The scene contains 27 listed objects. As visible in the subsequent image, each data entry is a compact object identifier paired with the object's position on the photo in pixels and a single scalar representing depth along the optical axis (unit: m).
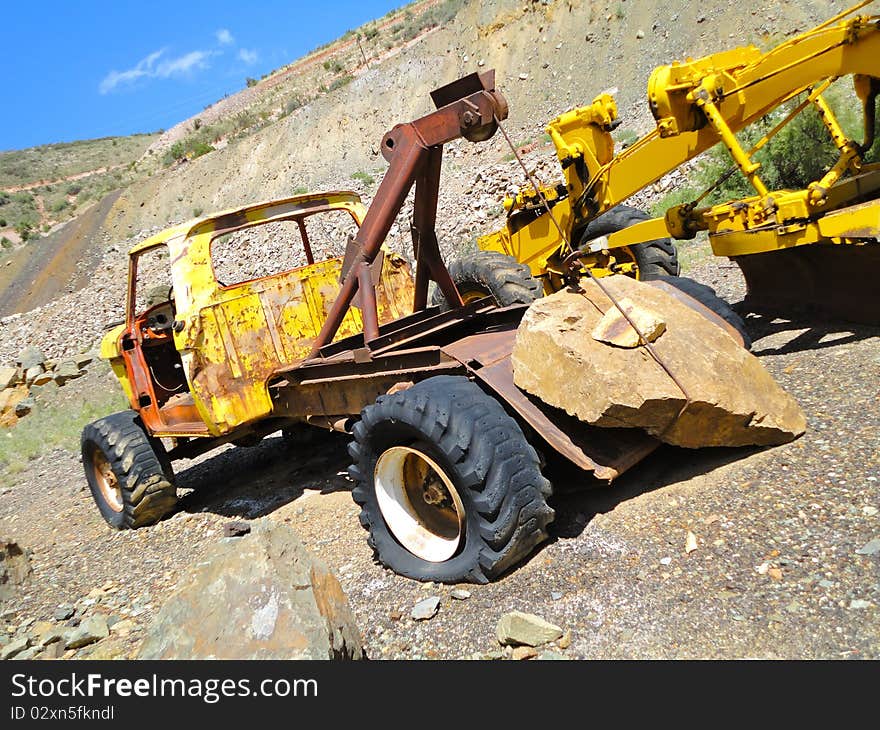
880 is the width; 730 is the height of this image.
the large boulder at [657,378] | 3.28
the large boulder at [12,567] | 5.13
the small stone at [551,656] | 2.79
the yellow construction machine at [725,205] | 4.73
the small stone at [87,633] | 4.01
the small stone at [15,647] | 3.89
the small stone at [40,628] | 4.29
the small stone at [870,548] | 2.84
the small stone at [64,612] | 4.57
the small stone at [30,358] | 15.84
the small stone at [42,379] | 14.84
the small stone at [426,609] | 3.33
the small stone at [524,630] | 2.91
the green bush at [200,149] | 40.03
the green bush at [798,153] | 9.38
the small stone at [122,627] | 4.14
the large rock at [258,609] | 2.63
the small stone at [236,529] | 5.03
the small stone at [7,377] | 14.91
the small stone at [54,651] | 3.89
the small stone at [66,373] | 14.57
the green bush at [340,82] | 35.34
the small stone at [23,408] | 13.95
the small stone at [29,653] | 3.86
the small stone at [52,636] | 4.04
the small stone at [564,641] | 2.87
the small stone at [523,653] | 2.86
